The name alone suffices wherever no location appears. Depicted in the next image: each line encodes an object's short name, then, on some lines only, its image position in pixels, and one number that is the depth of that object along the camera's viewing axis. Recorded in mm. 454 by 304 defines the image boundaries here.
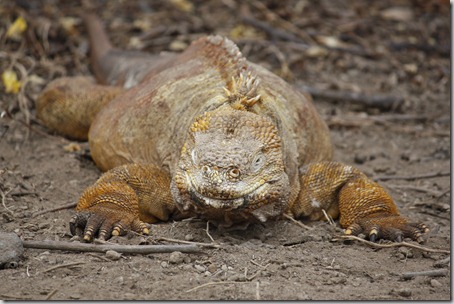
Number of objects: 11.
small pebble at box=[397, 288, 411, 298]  9742
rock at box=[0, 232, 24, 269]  10047
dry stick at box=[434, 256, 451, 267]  10828
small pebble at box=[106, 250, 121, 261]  10359
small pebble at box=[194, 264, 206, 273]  10219
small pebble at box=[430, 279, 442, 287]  10164
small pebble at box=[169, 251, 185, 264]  10375
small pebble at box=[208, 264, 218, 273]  10242
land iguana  10547
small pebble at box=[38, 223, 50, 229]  11766
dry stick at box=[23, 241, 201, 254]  10500
